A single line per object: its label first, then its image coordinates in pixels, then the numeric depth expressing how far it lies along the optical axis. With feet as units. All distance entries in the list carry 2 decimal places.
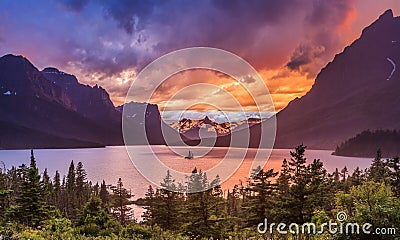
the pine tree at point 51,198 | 163.44
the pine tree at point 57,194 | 167.71
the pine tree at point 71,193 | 165.89
